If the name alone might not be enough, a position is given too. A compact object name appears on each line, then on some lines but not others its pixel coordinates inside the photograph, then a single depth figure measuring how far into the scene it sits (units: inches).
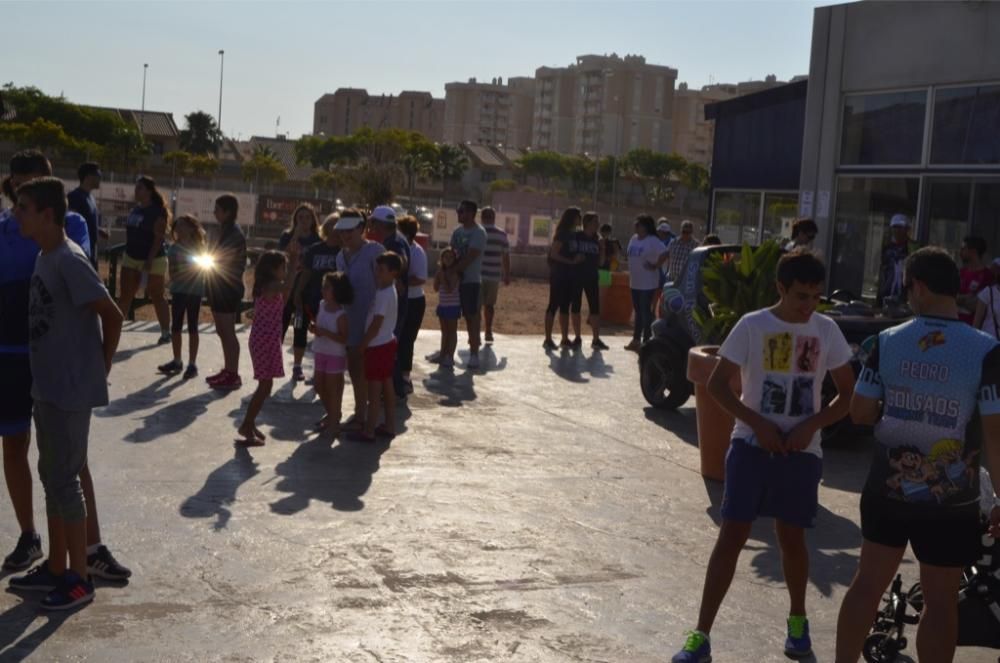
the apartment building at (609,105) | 7042.3
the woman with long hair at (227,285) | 435.4
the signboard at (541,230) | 1636.3
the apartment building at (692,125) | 7293.8
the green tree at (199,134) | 3882.9
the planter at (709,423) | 319.6
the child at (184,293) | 461.7
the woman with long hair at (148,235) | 483.5
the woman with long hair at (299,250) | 467.5
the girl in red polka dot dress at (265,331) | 356.8
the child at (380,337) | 366.6
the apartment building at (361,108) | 7765.8
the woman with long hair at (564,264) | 608.4
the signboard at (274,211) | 1434.5
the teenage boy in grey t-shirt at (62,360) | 212.2
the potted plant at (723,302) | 337.4
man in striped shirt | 597.6
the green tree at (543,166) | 4461.1
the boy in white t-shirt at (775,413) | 204.5
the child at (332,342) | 368.8
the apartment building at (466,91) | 7854.3
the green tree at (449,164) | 3826.3
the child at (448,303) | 534.9
